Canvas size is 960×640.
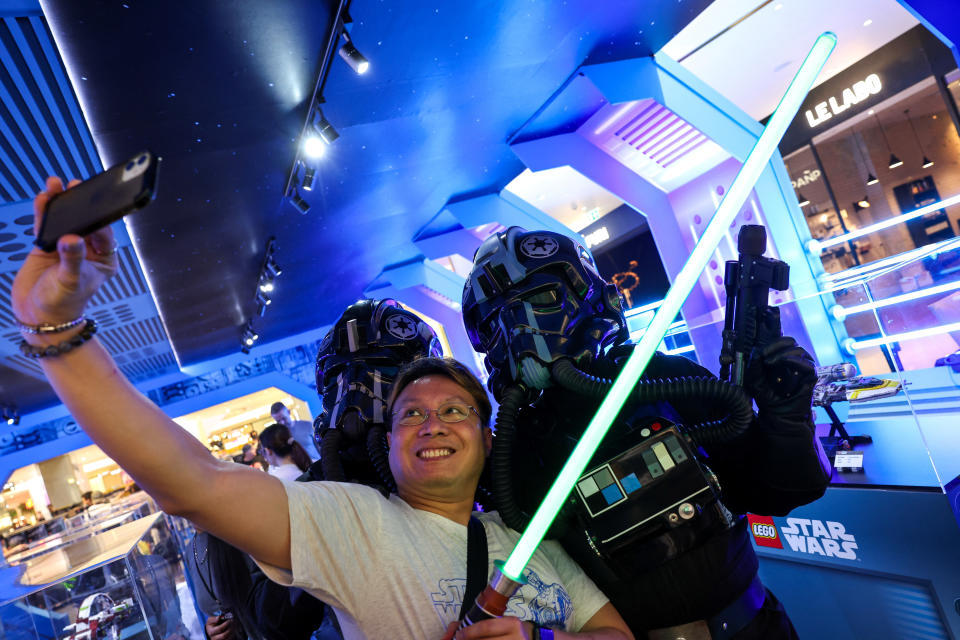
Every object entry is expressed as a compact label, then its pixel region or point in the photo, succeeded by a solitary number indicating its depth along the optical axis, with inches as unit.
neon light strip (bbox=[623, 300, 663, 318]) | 191.8
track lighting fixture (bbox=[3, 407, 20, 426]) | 386.6
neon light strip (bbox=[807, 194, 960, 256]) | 143.0
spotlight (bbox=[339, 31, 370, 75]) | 118.2
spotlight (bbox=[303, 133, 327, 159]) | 149.5
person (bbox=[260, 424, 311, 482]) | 146.9
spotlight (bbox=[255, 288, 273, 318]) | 301.0
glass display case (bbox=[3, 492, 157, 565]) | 209.2
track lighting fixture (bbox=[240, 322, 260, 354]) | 385.7
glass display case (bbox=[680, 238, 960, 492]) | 68.9
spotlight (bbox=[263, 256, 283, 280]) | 245.9
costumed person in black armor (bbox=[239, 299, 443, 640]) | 72.4
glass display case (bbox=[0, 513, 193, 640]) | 108.0
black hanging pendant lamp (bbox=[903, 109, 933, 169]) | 306.5
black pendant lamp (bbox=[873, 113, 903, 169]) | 318.7
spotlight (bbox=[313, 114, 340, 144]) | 144.3
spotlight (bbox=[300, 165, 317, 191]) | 166.7
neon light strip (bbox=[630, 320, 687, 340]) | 123.4
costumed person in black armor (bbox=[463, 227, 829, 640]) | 45.0
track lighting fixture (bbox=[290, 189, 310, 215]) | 181.3
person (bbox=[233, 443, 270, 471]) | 223.9
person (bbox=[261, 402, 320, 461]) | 214.4
